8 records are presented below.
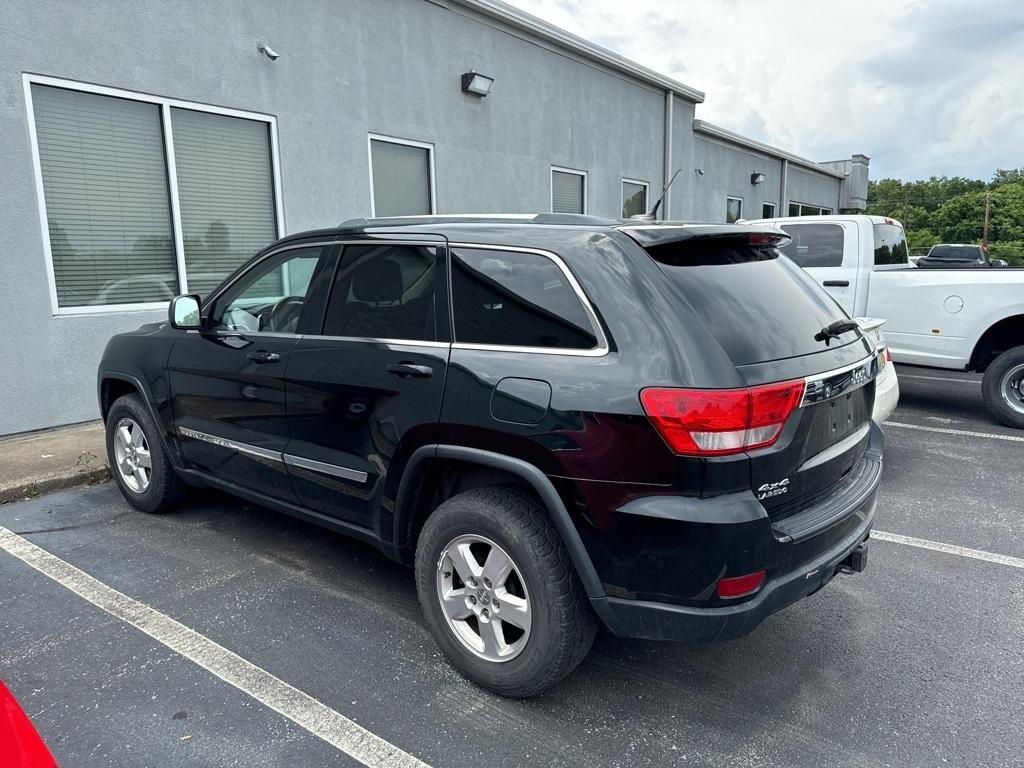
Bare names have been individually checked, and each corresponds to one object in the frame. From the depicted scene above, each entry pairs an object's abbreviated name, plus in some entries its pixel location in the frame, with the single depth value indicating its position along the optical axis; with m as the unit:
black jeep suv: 2.37
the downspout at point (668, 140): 14.91
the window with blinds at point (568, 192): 12.15
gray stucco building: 6.18
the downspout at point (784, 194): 22.58
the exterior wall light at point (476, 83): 9.82
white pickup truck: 6.73
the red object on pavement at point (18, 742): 1.40
